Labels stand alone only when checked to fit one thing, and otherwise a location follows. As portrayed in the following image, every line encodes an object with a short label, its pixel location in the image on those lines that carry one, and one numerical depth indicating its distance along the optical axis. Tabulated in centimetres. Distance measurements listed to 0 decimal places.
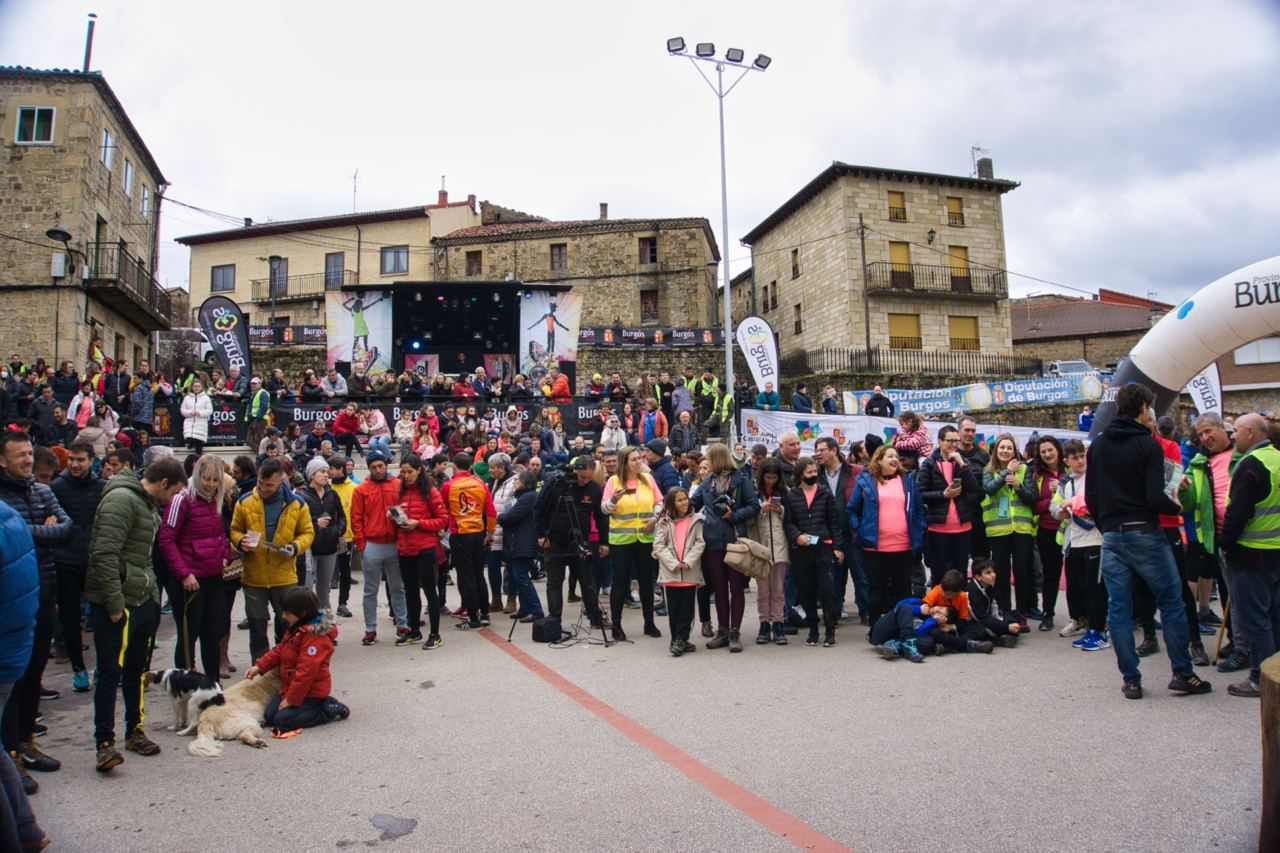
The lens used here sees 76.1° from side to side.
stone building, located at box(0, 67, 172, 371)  2498
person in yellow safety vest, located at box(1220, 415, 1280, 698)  520
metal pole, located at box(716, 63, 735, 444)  2108
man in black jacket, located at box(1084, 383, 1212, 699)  531
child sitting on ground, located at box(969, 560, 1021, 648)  712
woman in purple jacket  585
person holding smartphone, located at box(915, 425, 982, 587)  775
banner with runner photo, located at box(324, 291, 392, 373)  2756
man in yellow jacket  659
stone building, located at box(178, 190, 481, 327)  4441
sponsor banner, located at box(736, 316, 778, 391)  2206
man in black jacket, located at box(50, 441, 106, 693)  624
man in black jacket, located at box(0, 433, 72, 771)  459
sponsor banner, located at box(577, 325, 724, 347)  3531
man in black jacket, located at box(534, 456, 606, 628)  806
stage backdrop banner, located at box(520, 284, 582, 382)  2792
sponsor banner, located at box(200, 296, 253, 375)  2088
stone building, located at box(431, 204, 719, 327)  4219
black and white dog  529
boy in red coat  542
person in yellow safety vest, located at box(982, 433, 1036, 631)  768
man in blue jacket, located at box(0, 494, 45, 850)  342
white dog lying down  504
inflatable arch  1001
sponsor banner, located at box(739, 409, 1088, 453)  1748
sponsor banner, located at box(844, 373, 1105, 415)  2384
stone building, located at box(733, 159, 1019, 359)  3616
